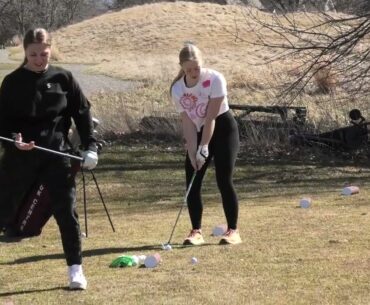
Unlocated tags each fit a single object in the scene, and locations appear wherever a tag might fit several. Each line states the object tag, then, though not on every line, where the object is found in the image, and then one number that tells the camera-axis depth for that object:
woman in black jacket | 7.55
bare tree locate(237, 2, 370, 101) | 20.82
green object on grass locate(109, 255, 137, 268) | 8.86
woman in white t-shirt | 9.51
